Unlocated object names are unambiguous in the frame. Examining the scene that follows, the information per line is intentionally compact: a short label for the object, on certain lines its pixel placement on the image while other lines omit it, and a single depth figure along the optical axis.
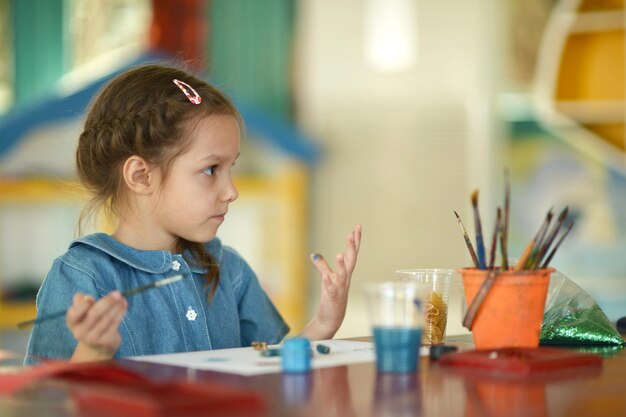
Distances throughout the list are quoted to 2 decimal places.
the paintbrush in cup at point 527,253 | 1.68
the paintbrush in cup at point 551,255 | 1.69
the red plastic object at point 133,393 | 1.38
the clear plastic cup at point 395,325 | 1.57
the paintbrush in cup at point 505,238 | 1.67
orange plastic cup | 1.66
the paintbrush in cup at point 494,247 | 1.68
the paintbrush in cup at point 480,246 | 1.68
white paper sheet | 1.59
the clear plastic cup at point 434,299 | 1.83
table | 1.41
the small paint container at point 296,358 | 1.58
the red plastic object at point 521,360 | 1.57
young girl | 1.92
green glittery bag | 1.82
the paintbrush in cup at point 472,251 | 1.70
